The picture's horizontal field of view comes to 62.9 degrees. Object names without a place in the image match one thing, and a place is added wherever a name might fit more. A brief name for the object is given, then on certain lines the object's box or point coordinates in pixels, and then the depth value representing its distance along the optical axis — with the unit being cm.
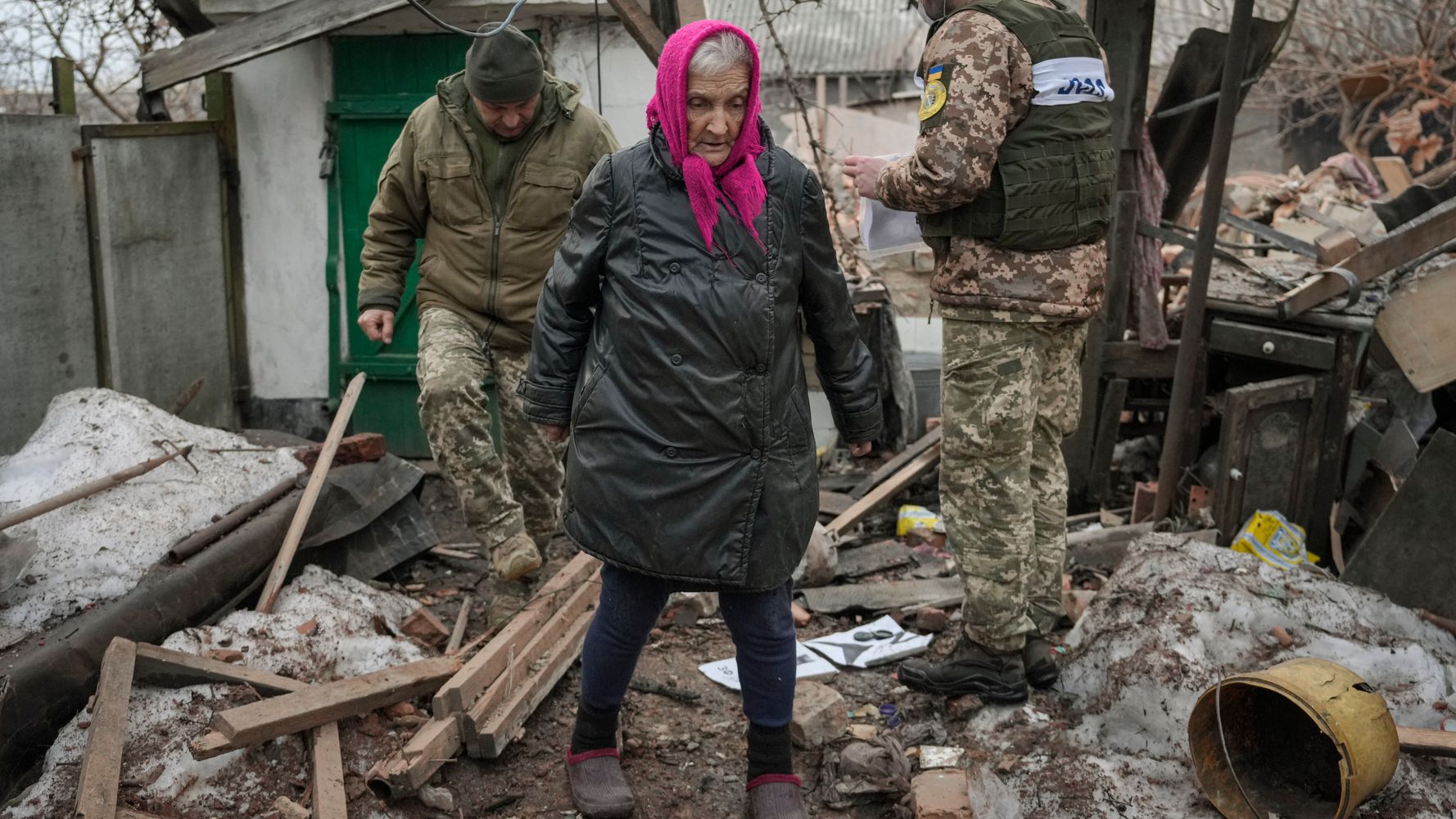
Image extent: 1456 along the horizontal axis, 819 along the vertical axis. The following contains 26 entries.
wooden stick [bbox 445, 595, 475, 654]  462
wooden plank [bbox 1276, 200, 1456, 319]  498
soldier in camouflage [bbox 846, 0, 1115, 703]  363
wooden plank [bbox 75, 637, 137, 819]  317
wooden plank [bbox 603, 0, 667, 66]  478
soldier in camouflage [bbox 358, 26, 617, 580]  456
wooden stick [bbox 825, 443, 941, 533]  610
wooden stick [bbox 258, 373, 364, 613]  459
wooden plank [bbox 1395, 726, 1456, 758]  337
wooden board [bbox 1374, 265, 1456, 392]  514
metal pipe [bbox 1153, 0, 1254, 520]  453
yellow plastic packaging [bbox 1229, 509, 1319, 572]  508
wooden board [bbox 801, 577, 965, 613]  516
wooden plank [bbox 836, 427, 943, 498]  665
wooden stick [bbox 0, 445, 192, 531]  412
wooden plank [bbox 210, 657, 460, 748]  351
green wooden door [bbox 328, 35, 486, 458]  739
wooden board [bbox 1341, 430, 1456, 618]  433
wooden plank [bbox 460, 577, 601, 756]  375
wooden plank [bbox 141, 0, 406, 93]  673
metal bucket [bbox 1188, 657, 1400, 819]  314
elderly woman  300
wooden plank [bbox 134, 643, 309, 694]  380
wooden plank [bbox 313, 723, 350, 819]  335
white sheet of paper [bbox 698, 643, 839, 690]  447
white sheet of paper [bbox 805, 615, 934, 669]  464
